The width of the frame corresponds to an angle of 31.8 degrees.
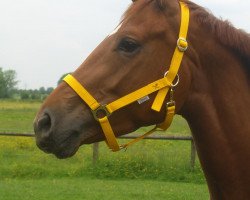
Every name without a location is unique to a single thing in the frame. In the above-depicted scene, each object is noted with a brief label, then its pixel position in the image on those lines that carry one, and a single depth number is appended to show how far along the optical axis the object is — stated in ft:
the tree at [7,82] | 263.27
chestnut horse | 8.27
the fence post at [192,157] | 37.04
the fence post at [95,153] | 38.83
